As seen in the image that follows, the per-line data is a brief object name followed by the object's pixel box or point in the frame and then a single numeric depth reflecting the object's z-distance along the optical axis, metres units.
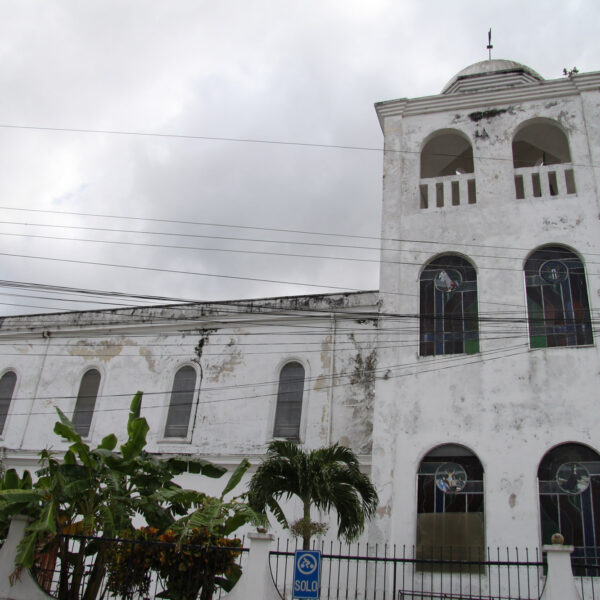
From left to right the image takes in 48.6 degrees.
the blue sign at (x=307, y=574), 8.52
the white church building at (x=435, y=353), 11.88
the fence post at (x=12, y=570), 10.07
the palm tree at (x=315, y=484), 10.27
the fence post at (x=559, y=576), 8.45
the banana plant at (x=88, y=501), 9.98
